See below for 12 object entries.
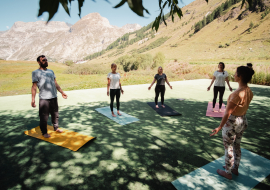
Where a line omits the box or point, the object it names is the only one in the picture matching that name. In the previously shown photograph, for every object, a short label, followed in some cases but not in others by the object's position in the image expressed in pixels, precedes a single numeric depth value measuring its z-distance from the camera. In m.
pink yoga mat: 5.42
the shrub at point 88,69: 25.47
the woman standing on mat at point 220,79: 5.38
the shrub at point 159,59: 29.73
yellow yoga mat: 3.39
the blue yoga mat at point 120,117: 4.87
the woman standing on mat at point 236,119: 2.09
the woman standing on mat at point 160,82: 6.21
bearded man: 3.44
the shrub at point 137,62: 30.62
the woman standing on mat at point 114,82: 5.04
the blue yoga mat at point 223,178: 2.29
